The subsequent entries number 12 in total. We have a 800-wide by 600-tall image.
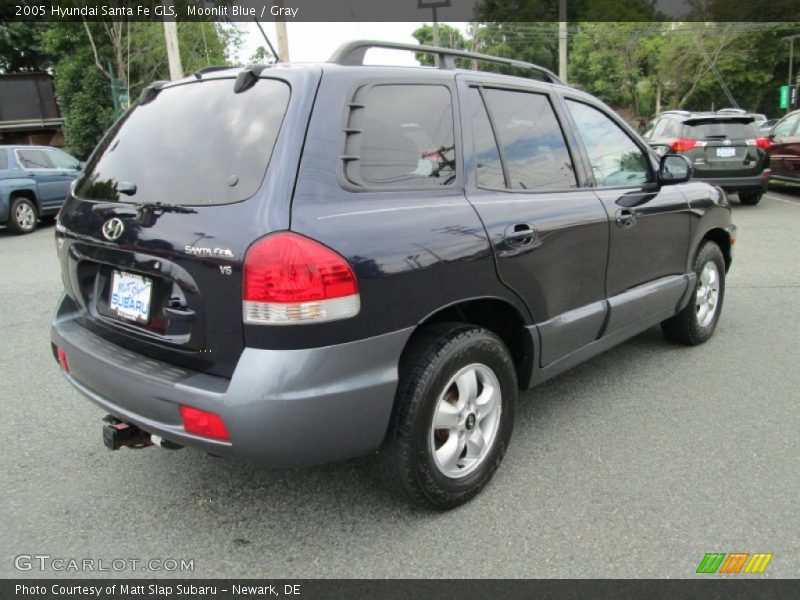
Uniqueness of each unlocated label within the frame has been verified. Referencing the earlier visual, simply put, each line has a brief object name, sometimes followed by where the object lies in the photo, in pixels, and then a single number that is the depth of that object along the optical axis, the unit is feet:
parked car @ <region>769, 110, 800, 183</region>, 39.24
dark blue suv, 7.02
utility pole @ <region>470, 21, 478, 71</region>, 102.27
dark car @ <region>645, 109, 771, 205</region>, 36.24
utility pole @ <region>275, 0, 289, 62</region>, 47.01
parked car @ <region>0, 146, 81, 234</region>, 37.24
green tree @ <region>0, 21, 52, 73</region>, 101.91
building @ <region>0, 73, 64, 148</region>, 90.33
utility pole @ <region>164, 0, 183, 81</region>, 48.86
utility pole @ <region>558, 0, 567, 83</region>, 70.85
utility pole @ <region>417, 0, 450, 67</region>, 68.39
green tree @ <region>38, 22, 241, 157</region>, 75.87
